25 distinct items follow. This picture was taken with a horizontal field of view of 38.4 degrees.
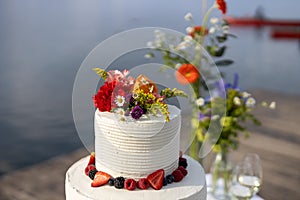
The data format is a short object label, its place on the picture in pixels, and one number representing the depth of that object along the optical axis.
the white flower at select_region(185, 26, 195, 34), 2.11
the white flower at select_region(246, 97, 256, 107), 2.03
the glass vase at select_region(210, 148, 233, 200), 2.20
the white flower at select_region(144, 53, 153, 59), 1.98
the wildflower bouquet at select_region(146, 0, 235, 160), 1.96
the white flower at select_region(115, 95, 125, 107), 1.39
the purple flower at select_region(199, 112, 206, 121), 2.10
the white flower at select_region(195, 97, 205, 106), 1.99
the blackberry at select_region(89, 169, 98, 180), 1.50
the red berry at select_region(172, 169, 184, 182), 1.50
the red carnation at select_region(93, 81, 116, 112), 1.41
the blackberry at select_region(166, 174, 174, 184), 1.47
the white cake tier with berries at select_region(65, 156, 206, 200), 1.40
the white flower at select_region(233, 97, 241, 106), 2.01
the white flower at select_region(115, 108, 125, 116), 1.41
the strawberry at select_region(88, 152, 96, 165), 1.61
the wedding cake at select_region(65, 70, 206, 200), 1.40
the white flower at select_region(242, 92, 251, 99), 2.03
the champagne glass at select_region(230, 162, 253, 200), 2.03
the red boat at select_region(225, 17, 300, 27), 17.40
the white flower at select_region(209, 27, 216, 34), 2.06
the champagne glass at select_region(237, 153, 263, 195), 2.06
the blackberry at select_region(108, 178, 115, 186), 1.44
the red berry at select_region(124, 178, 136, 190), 1.41
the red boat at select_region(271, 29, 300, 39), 14.02
